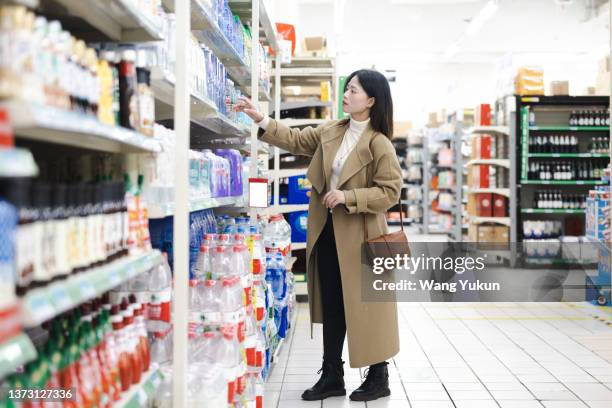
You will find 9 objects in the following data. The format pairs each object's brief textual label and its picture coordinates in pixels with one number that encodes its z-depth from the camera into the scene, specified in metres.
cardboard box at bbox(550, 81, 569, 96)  10.00
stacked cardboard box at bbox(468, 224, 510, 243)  10.39
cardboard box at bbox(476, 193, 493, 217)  10.61
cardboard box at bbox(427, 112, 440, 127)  17.59
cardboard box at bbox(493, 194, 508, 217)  10.57
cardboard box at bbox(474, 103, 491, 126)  10.93
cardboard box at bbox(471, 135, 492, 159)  10.69
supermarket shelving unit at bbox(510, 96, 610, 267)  9.78
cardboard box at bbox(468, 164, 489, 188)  10.69
